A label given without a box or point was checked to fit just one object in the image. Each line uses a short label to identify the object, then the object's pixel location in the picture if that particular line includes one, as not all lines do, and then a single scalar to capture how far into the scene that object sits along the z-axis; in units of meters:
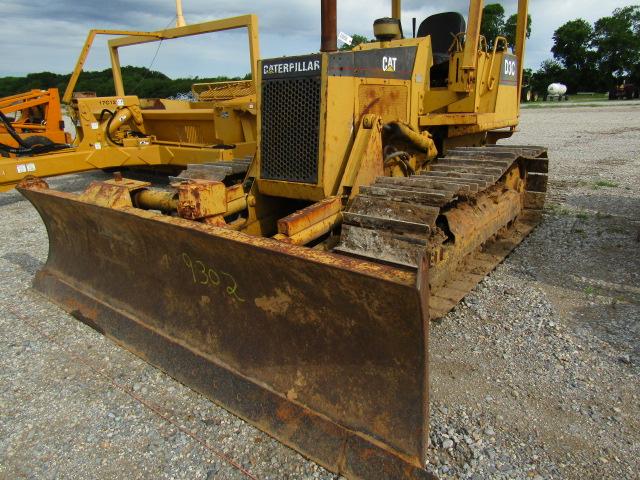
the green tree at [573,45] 58.75
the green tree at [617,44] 54.25
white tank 46.56
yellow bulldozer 2.30
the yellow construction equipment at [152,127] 7.26
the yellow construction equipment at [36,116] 10.66
